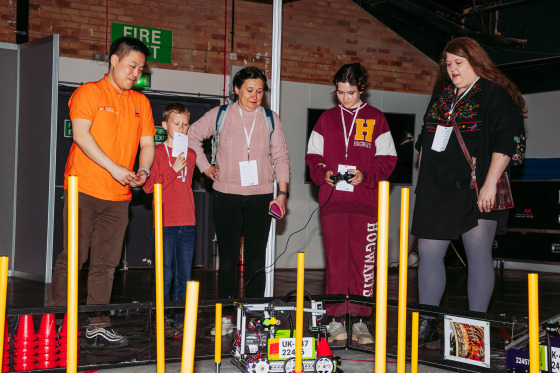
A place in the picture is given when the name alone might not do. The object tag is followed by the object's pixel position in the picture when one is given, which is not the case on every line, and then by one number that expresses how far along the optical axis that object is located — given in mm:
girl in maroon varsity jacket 3121
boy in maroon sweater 3318
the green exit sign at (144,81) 6422
